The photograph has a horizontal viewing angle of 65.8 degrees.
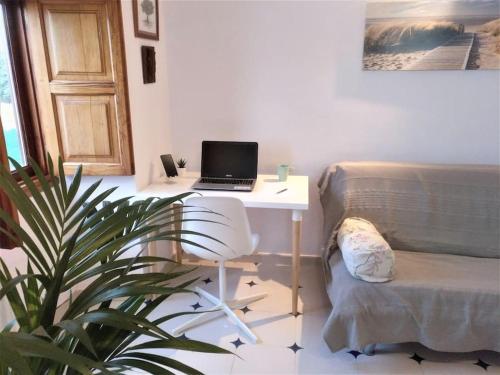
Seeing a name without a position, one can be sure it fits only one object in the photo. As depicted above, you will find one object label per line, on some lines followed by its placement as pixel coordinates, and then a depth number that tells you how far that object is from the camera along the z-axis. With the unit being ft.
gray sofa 6.26
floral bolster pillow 6.38
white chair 6.66
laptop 8.66
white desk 7.39
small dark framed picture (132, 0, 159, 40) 7.57
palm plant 2.76
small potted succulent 9.04
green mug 8.63
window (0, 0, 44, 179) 6.75
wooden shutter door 6.87
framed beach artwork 8.04
